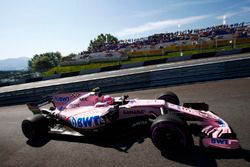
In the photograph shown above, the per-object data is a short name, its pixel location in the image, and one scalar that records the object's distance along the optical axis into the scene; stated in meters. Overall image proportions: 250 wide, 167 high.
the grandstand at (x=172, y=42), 19.24
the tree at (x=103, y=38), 68.90
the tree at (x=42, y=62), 61.35
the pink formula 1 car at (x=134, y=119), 2.51
